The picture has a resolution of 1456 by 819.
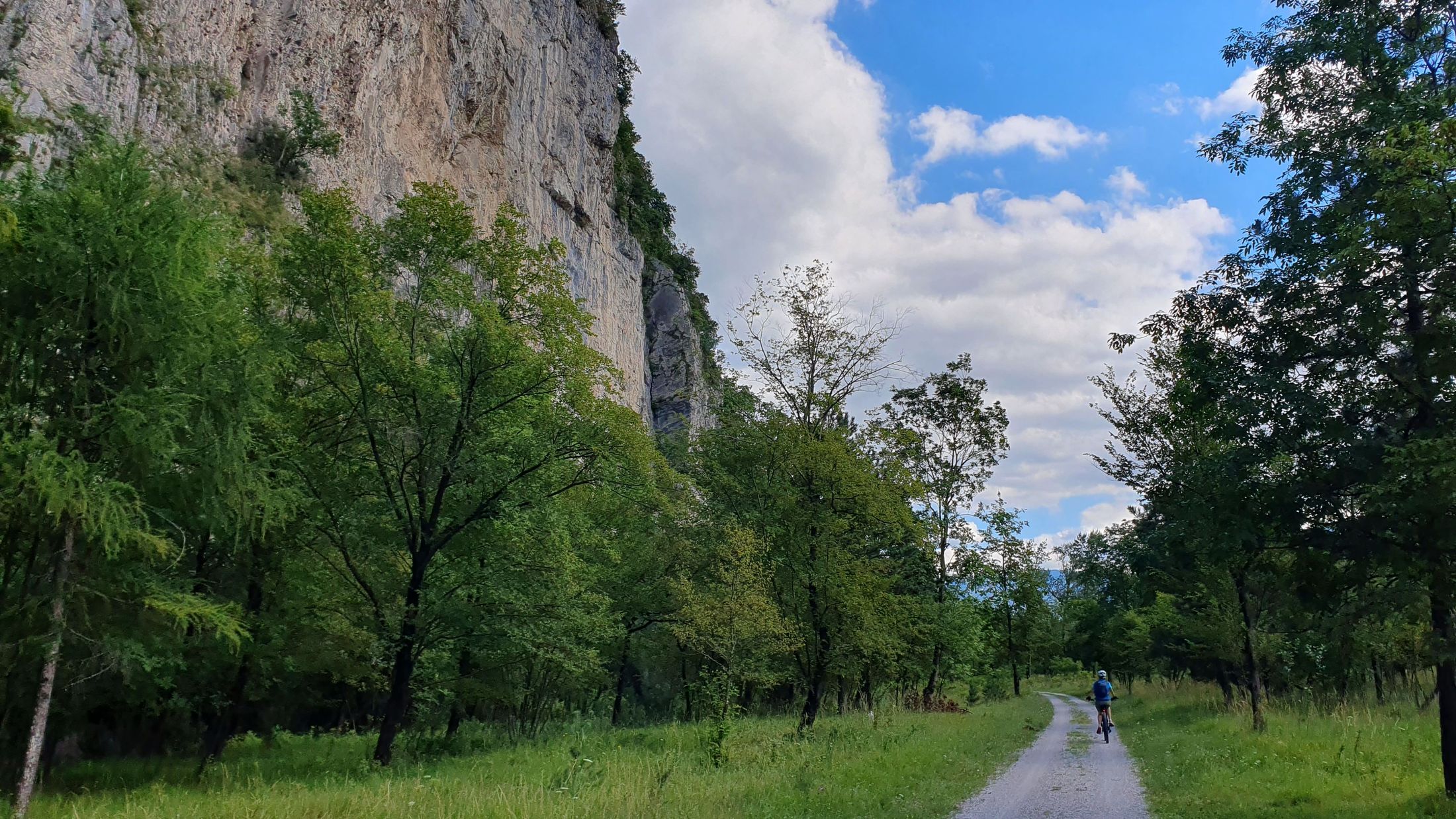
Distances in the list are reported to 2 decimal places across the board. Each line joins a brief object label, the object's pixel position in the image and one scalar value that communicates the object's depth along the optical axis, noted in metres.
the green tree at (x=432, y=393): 13.46
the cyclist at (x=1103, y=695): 17.12
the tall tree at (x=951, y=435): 28.31
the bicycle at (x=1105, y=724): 17.14
